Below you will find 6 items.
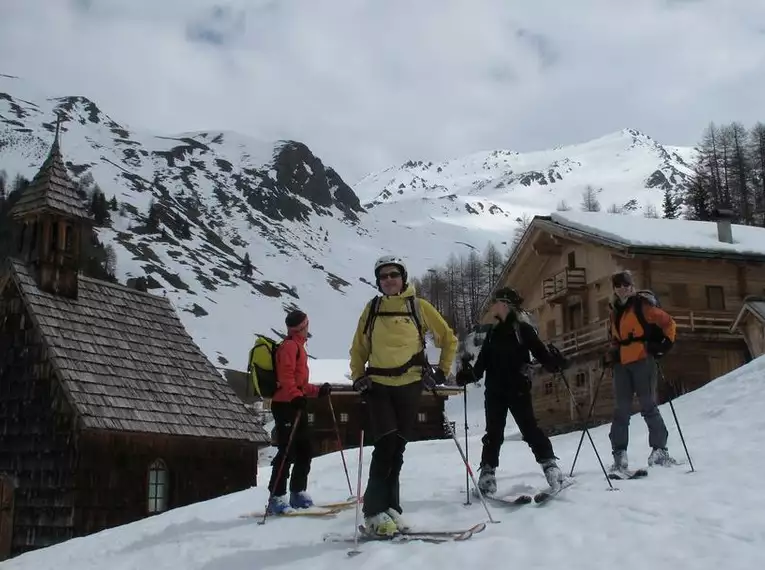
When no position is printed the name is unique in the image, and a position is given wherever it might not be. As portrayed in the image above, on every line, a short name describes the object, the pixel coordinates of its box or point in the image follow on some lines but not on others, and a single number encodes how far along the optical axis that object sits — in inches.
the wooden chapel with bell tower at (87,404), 641.6
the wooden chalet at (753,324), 861.2
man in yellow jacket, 246.7
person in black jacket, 284.7
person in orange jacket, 326.6
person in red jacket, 323.6
